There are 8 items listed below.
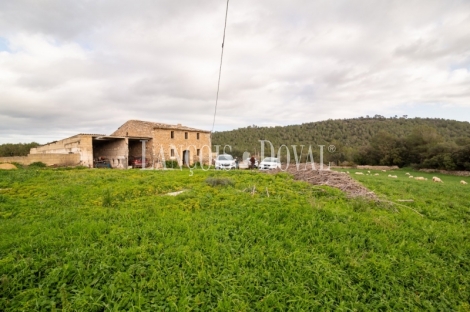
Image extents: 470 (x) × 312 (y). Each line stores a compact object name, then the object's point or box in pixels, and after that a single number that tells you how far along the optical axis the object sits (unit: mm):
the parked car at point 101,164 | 21289
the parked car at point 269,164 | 17200
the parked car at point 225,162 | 18438
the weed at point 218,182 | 8180
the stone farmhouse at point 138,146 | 18984
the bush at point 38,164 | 16602
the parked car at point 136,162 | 21919
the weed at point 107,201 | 5883
